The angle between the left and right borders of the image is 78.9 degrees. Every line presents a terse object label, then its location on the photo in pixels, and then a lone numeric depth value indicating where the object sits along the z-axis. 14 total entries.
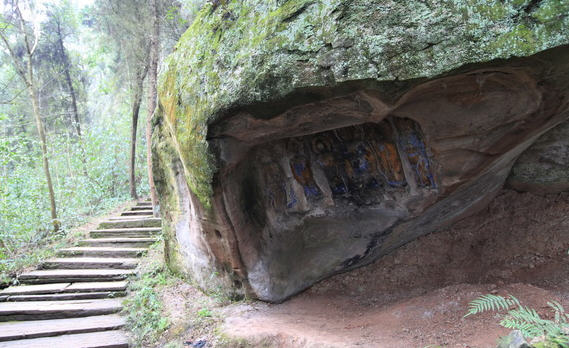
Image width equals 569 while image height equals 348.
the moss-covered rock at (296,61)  2.60
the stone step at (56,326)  5.04
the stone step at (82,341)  4.61
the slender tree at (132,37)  10.10
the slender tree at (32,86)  8.50
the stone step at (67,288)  6.20
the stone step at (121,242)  7.96
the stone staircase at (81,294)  4.98
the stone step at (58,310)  5.56
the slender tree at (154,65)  9.51
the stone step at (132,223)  8.80
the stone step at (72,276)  6.62
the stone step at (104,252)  7.54
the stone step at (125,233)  8.38
